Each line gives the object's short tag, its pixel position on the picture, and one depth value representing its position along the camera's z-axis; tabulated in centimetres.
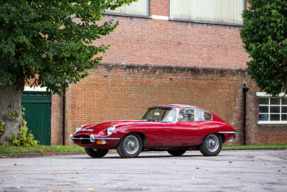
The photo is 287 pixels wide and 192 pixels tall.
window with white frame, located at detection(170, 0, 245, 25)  3319
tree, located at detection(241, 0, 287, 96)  2448
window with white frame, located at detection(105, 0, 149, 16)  3150
